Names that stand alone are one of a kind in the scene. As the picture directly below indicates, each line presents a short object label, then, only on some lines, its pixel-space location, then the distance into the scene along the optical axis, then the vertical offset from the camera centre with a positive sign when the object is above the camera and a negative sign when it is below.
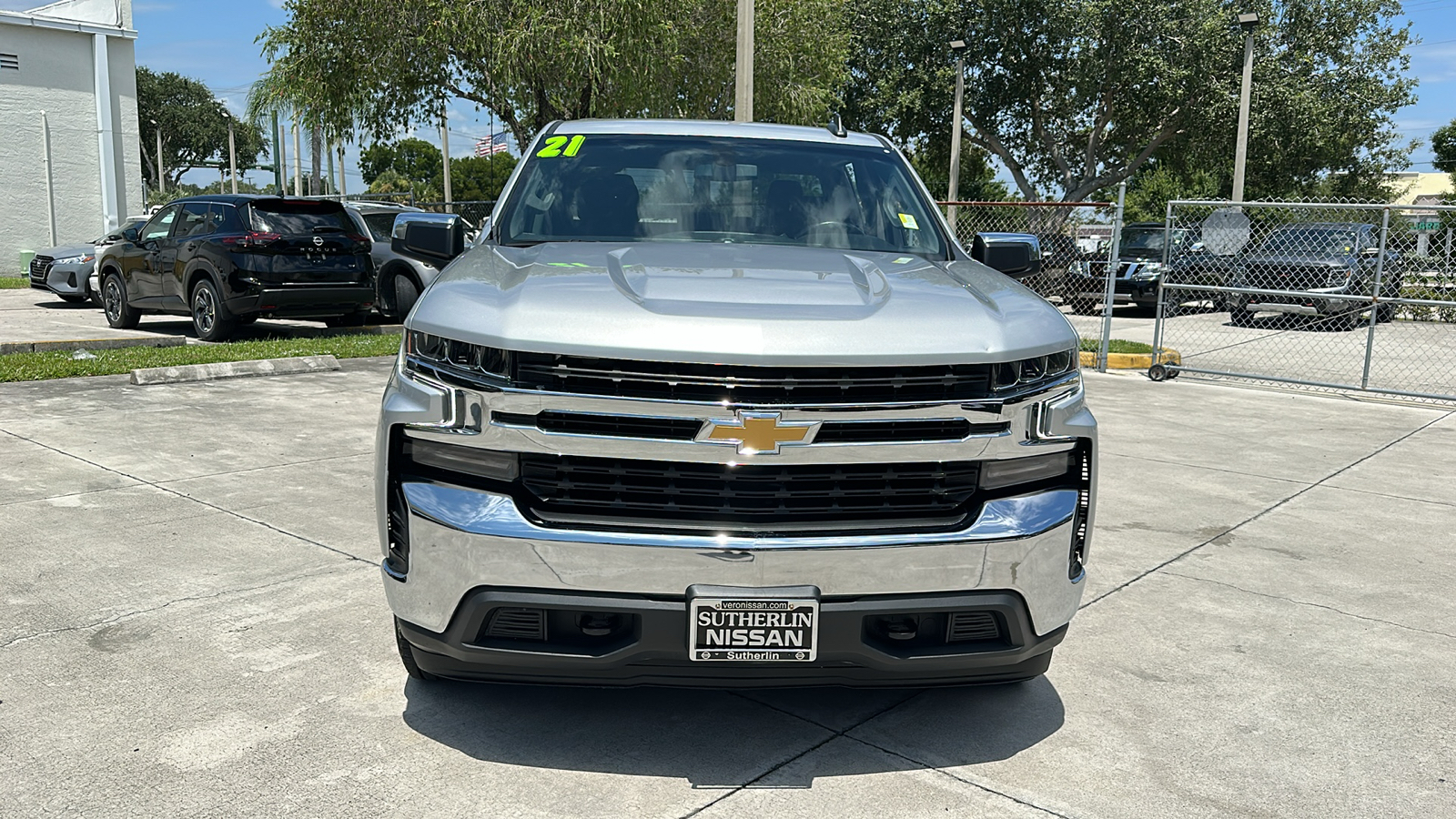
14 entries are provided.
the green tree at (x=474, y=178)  94.12 +5.23
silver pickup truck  2.87 -0.61
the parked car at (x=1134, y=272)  19.45 -0.26
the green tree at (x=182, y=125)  71.12 +6.88
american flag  55.47 +4.70
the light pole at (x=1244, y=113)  24.59 +3.19
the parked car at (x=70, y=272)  17.92 -0.61
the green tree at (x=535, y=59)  18.39 +3.21
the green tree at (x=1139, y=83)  32.25 +5.11
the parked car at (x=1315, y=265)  17.34 -0.05
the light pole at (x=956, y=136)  31.91 +3.29
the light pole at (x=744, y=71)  15.75 +2.43
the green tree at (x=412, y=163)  98.38 +6.57
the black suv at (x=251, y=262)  12.87 -0.29
